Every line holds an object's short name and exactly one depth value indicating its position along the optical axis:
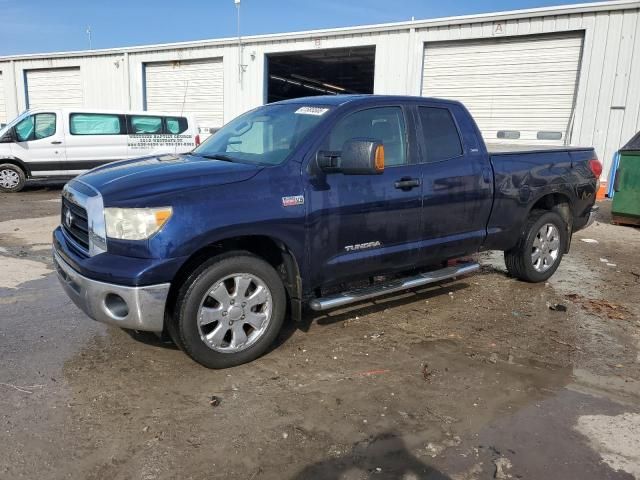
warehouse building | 13.07
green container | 9.33
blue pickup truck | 3.26
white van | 12.78
